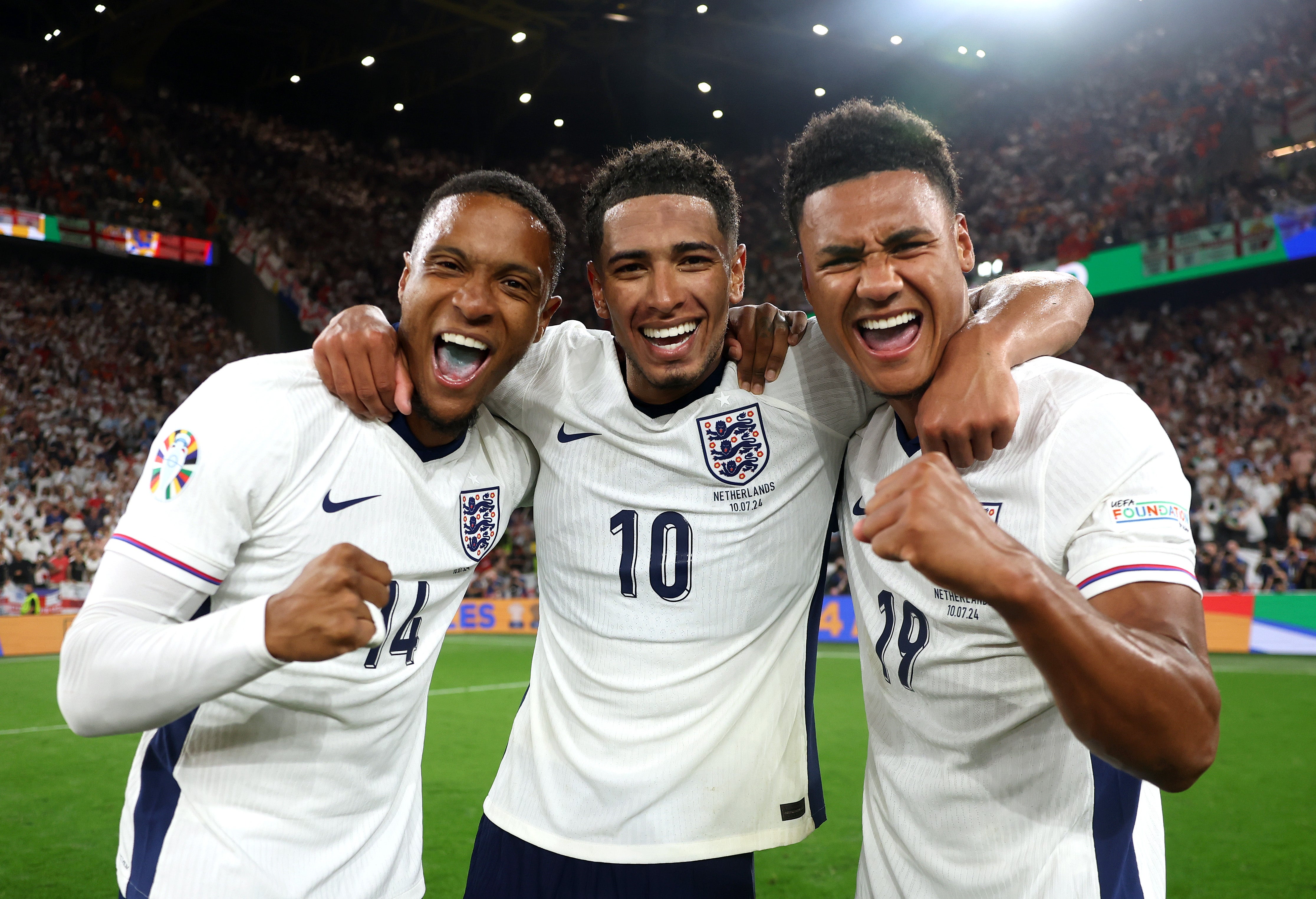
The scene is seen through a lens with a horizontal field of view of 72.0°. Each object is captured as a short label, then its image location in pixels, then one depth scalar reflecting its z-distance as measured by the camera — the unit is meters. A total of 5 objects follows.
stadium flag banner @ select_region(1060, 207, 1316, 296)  14.81
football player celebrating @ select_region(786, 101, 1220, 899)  1.41
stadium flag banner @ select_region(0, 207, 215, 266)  17.44
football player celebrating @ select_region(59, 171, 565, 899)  1.74
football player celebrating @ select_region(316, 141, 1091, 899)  2.39
